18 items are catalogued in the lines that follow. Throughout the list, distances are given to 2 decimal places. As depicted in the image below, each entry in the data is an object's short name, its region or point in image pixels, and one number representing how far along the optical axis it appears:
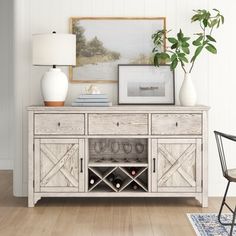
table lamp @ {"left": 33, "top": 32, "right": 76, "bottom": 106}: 4.12
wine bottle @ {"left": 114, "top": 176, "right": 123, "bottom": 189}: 4.19
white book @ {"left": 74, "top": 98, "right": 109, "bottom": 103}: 4.18
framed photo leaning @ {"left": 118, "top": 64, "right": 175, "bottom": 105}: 4.49
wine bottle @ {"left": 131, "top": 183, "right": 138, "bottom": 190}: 4.22
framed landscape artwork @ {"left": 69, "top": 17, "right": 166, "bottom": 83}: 4.52
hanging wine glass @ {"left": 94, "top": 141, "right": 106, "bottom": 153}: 4.51
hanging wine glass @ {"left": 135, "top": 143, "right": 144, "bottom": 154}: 4.52
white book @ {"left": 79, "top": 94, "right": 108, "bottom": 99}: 4.19
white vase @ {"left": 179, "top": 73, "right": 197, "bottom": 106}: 4.25
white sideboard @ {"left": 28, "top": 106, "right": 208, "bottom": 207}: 4.11
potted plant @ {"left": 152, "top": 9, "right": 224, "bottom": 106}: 4.28
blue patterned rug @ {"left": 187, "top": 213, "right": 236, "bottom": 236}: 3.40
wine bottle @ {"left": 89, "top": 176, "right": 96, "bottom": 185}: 4.18
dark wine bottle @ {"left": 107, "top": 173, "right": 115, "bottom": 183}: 4.27
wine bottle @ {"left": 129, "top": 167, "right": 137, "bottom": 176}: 4.21
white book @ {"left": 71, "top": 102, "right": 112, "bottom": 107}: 4.18
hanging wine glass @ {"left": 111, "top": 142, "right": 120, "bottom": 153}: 4.52
